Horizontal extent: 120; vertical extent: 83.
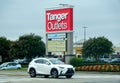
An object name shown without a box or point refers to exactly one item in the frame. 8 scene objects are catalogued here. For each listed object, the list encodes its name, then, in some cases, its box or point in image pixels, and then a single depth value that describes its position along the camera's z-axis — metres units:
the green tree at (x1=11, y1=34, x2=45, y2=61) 78.75
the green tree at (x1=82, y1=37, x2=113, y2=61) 93.94
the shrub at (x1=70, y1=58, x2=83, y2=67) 49.59
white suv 32.62
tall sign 51.50
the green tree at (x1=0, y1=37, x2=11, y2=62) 82.54
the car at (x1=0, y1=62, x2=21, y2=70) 60.07
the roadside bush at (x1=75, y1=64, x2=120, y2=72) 44.38
